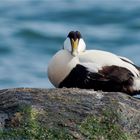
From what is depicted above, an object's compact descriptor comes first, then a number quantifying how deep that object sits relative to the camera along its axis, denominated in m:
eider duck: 15.14
